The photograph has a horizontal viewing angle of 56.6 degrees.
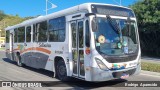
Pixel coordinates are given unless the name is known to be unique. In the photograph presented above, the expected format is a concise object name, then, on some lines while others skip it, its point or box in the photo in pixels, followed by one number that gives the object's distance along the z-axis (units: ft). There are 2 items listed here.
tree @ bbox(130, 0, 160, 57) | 57.59
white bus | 16.92
